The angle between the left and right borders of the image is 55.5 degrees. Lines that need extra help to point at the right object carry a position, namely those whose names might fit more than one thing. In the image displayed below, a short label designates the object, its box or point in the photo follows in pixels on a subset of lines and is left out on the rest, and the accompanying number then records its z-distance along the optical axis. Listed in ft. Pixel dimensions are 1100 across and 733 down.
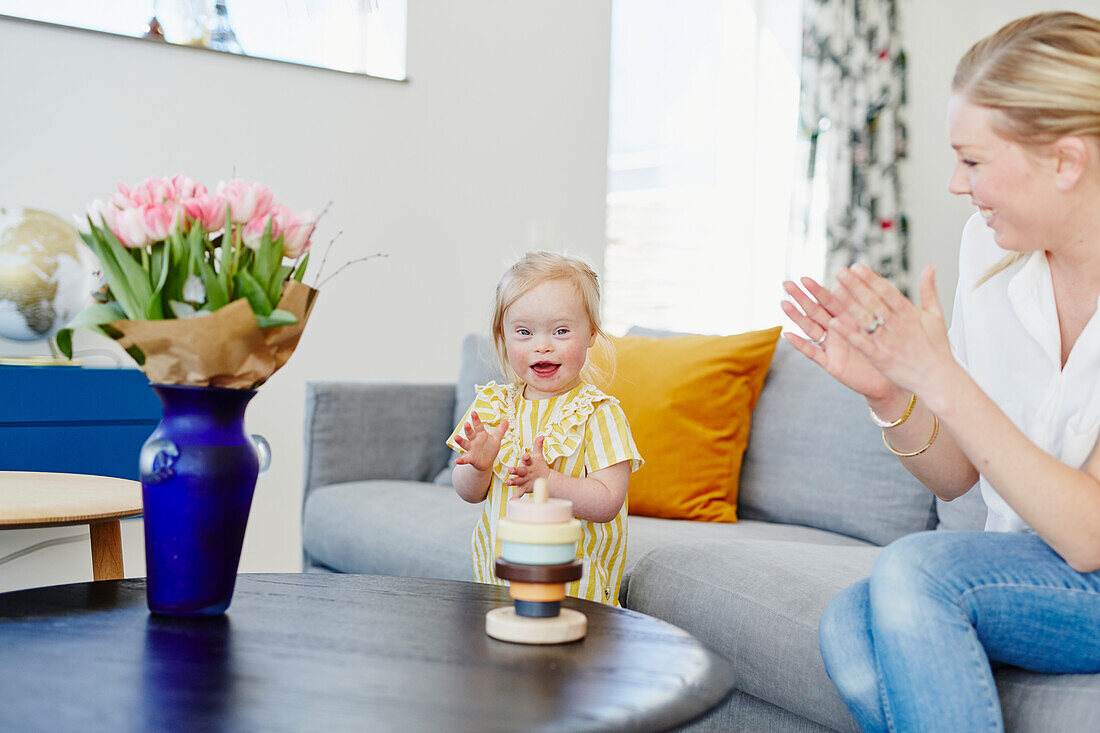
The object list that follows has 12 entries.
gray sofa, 4.58
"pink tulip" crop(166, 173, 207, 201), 3.26
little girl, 4.85
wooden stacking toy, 3.10
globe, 8.07
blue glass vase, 3.28
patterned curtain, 14.03
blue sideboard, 7.91
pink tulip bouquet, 3.13
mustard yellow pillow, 7.00
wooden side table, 5.29
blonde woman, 3.38
